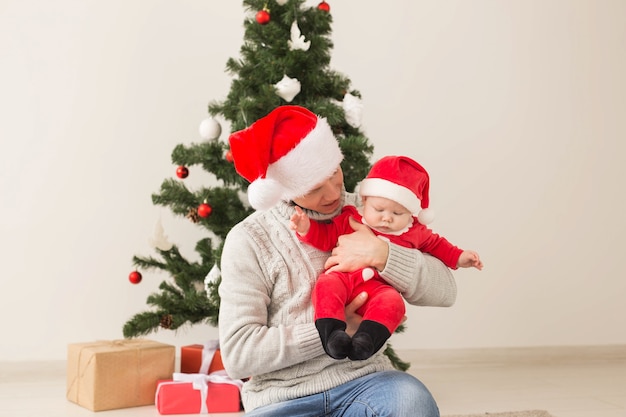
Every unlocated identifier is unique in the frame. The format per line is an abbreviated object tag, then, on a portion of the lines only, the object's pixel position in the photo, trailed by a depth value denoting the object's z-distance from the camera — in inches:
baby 58.0
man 60.5
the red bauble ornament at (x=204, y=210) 102.4
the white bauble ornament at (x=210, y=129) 107.1
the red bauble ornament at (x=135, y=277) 111.0
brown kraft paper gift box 103.8
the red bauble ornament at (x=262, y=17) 102.1
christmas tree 102.2
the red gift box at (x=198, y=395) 103.0
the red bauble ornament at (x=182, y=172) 109.9
